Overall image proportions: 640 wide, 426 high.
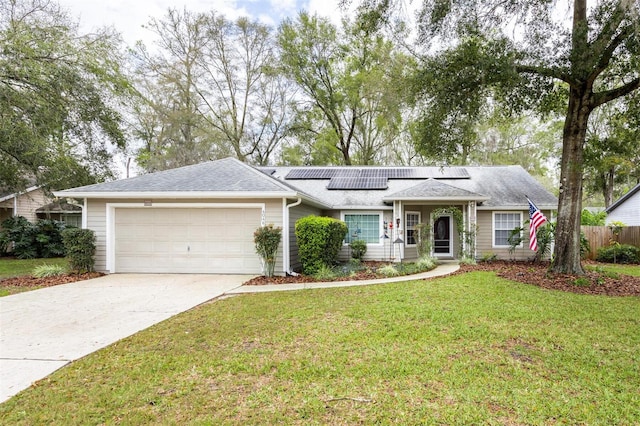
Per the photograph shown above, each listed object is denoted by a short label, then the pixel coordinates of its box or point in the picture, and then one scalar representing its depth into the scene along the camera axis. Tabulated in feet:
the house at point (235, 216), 31.99
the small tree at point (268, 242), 29.50
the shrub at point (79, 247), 31.32
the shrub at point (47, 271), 31.30
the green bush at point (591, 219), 58.49
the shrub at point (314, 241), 31.40
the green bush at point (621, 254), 44.34
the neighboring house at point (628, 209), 55.52
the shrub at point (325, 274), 30.16
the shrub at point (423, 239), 41.22
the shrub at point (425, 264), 34.84
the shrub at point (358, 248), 42.78
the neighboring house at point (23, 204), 57.26
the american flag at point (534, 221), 33.31
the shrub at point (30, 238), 50.19
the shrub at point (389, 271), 32.16
